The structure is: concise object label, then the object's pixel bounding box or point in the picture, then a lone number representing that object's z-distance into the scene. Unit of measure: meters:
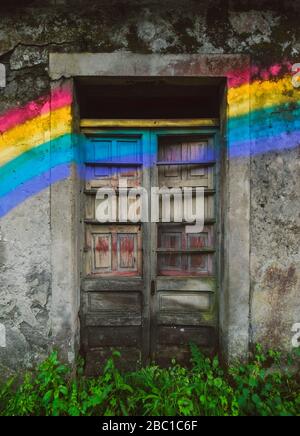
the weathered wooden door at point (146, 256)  2.94
